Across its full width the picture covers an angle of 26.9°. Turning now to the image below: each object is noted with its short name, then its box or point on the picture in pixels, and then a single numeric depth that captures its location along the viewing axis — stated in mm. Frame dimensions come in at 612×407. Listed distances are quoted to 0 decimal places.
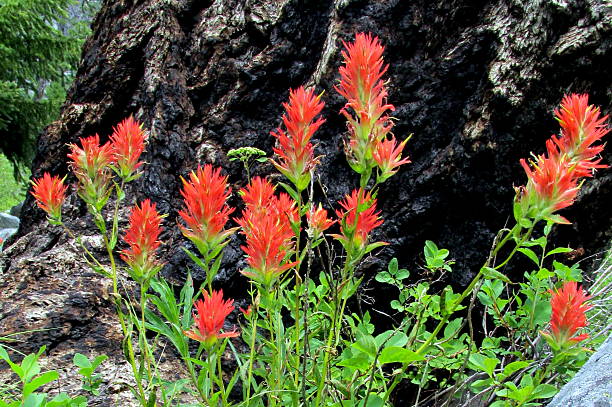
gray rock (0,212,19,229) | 5379
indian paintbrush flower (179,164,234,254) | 929
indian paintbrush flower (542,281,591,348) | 948
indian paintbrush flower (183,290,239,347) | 922
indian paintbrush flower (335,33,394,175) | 926
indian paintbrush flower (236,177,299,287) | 928
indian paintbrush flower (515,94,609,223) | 908
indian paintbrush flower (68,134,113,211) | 995
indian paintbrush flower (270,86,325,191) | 947
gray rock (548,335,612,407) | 910
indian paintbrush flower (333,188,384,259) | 941
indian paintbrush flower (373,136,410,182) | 943
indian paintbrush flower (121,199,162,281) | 963
